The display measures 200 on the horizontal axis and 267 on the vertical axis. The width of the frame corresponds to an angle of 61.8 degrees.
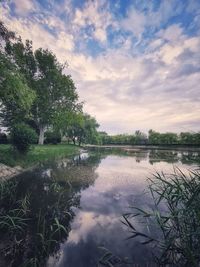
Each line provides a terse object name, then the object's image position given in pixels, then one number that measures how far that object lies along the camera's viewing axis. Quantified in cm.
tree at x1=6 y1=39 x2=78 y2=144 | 2470
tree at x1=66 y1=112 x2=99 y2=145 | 4612
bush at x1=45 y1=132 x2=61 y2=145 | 3447
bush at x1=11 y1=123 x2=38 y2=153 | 1269
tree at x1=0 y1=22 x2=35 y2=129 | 1014
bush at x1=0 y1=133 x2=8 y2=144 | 2529
